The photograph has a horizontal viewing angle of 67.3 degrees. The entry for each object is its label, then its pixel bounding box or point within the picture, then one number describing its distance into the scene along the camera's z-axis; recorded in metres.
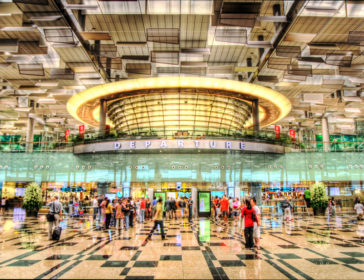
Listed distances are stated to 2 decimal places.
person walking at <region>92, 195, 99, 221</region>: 17.27
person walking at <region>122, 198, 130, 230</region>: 12.29
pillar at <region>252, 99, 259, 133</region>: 25.44
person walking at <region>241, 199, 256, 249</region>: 7.83
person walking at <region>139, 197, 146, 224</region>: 14.66
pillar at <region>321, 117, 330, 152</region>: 32.09
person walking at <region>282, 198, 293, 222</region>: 14.56
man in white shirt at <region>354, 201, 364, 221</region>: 16.10
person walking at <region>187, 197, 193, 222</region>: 16.81
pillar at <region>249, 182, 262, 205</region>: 22.70
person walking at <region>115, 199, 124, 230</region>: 12.34
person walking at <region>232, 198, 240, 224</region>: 15.70
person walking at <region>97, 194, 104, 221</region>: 16.51
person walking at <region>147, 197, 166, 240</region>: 9.28
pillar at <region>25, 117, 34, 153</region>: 31.37
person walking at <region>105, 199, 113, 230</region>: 11.98
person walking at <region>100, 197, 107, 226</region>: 12.71
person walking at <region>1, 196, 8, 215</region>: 23.12
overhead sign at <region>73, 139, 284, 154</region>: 21.38
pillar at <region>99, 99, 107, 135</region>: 25.11
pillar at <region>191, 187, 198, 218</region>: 18.52
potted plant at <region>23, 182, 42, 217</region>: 18.20
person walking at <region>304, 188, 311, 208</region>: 20.39
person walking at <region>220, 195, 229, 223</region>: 15.63
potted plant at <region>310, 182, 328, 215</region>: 19.31
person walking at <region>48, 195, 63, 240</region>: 9.38
